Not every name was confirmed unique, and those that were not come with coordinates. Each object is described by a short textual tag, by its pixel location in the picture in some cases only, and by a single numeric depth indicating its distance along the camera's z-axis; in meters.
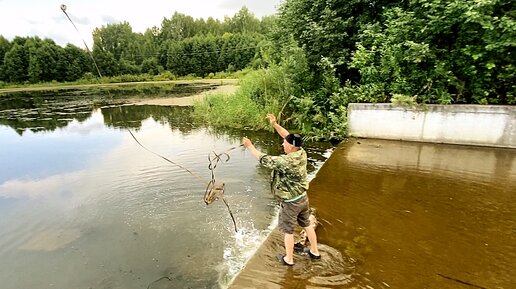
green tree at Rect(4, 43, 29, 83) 49.72
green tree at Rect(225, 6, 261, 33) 78.00
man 3.25
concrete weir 7.67
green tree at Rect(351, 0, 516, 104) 7.47
